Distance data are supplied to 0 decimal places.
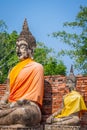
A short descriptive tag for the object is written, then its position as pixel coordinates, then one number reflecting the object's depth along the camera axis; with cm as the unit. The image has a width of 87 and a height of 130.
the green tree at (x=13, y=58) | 1781
